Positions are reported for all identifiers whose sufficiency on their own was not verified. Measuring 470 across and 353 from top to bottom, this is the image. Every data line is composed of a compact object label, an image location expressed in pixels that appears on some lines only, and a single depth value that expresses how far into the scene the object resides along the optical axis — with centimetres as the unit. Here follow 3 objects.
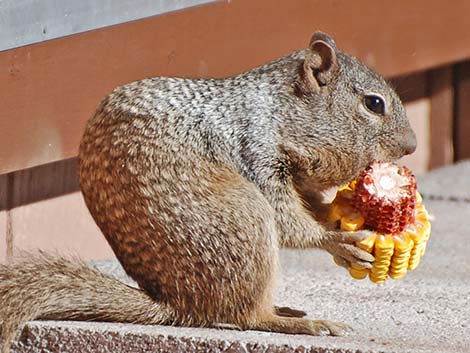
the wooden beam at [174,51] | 1038
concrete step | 876
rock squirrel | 879
